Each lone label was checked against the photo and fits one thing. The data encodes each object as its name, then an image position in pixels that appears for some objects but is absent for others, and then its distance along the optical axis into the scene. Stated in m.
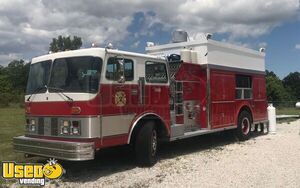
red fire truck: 6.08
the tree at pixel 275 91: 66.06
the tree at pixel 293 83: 75.50
